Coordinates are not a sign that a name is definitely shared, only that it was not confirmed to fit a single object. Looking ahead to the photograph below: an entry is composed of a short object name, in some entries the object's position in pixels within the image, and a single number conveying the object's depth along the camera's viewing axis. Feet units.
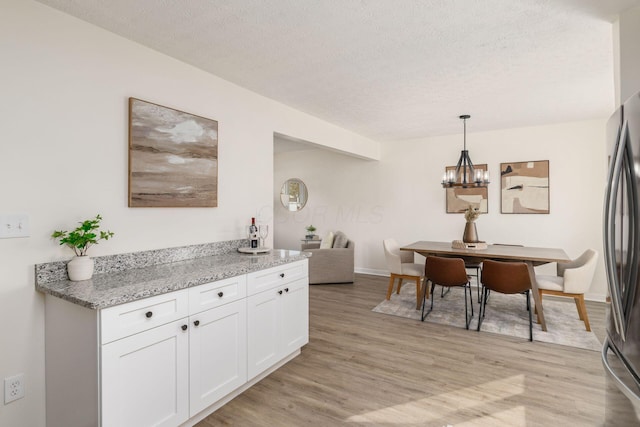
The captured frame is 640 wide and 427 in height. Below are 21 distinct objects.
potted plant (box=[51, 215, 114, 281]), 6.06
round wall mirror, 23.22
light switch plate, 5.62
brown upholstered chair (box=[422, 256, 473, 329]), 11.91
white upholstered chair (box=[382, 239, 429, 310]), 13.92
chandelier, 13.28
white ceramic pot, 6.07
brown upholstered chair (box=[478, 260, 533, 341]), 10.95
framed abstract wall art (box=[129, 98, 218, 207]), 7.55
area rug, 10.81
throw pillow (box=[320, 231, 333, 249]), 19.83
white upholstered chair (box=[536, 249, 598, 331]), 11.14
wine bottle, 9.74
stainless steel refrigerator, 3.60
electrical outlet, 5.68
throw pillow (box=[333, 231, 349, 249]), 18.99
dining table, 11.38
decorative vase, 13.89
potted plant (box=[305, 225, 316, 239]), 21.98
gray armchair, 17.98
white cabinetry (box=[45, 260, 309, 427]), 5.06
